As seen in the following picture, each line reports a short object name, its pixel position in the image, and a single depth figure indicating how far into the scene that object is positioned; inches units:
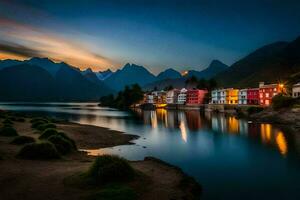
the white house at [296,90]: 4212.6
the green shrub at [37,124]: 2132.6
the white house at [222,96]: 6323.3
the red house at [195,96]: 7017.7
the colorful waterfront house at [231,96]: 6210.6
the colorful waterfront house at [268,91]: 4948.3
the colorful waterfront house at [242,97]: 5788.9
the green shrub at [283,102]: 3592.5
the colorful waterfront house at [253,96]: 5469.5
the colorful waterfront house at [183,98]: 7760.8
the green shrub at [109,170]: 759.7
